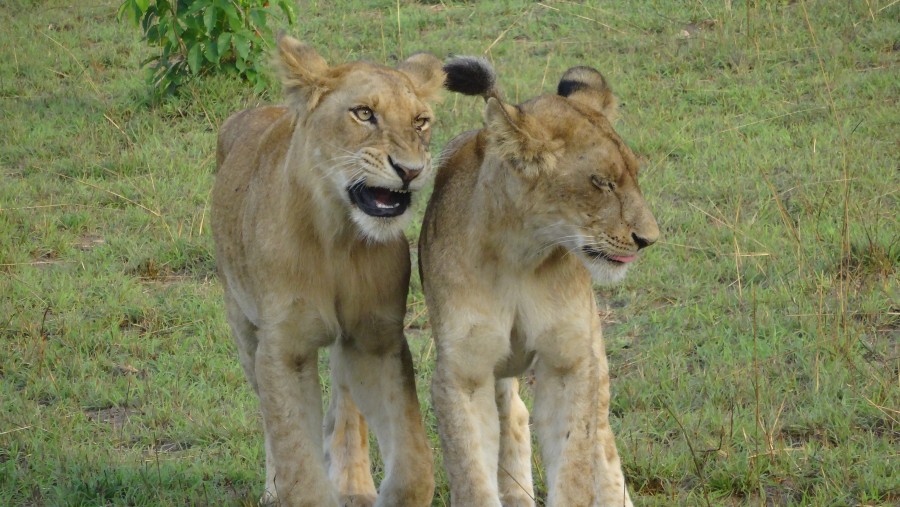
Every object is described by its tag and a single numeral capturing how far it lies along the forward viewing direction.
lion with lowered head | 7.18
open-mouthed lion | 7.50
